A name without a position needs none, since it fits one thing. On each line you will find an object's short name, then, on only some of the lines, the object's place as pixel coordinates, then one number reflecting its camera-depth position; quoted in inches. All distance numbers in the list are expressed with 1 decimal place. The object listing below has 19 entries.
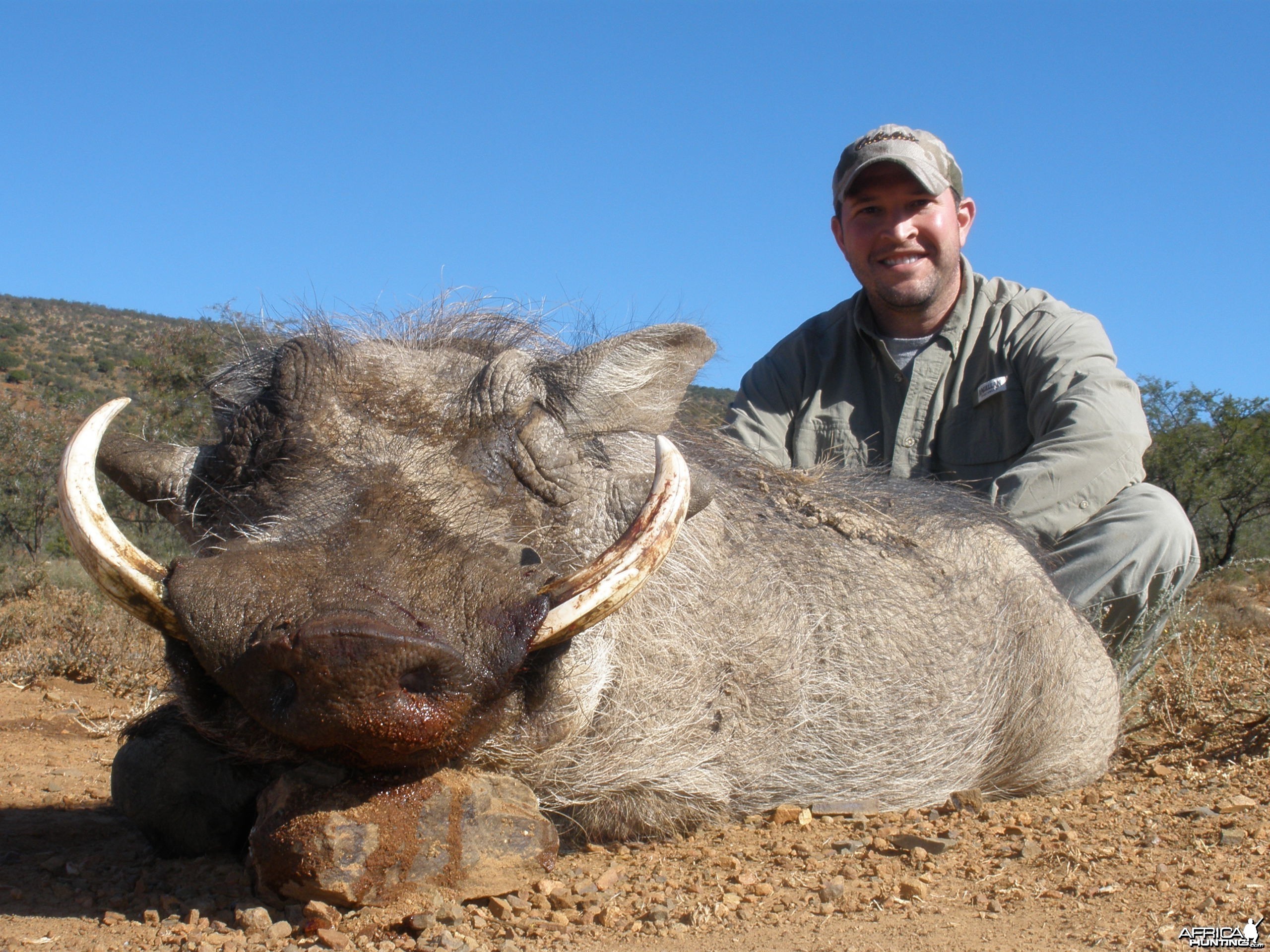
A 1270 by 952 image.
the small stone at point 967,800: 114.0
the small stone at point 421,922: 74.7
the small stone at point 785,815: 108.6
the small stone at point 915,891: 81.9
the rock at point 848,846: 96.2
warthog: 66.8
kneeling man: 140.6
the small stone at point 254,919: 74.9
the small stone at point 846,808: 112.7
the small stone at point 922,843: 94.2
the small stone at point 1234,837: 91.7
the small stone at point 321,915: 74.6
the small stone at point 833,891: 82.4
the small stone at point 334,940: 71.9
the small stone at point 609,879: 86.2
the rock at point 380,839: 75.1
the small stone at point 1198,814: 102.3
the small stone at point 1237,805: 104.0
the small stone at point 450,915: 76.4
